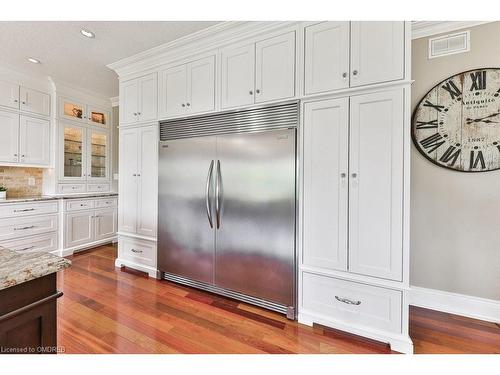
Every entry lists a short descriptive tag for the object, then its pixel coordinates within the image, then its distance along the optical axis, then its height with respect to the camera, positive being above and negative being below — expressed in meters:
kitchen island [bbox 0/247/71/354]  0.74 -0.41
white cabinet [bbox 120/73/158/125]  2.74 +1.04
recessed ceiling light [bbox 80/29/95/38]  2.34 +1.54
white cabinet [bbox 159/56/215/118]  2.36 +1.04
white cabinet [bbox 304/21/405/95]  1.64 +0.99
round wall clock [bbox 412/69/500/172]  1.96 +0.58
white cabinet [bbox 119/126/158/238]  2.75 +0.05
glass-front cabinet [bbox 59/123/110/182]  3.74 +0.52
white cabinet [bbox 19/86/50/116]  3.29 +1.21
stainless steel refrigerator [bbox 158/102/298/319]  2.00 -0.18
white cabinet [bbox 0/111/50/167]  3.11 +0.62
